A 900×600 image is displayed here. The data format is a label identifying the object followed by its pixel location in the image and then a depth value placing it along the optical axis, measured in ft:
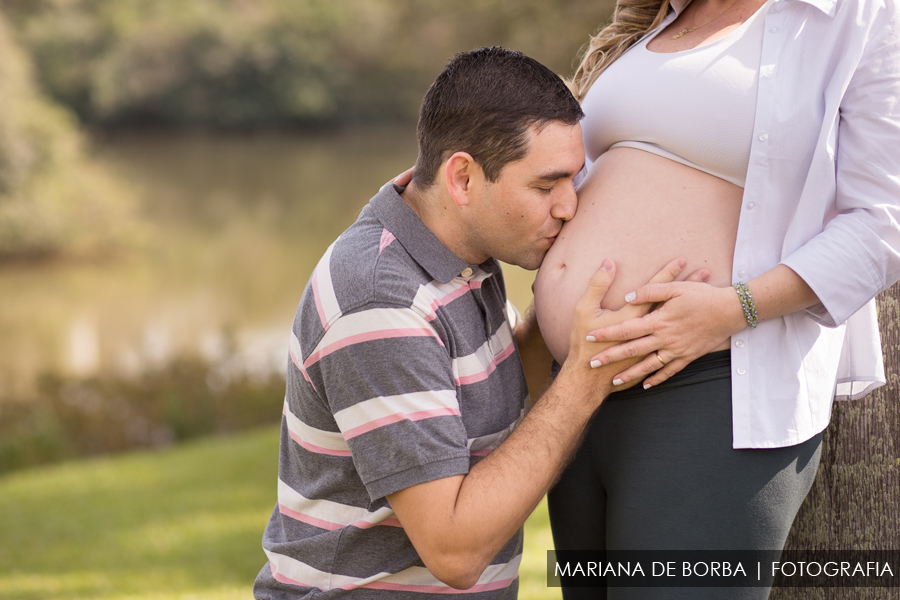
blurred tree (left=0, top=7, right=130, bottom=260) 47.14
